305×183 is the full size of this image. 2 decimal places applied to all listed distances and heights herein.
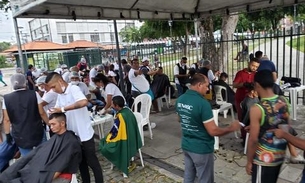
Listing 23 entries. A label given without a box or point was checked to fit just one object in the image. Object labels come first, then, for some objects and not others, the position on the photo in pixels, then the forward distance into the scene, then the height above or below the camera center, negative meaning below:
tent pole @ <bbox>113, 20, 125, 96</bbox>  6.64 -0.10
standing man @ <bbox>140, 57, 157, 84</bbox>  7.32 -0.61
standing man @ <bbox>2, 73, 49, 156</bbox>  3.05 -0.70
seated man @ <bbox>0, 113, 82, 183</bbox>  2.54 -1.09
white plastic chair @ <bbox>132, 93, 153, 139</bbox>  5.11 -1.09
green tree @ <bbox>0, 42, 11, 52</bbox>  61.40 +4.24
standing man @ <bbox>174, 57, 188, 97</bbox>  7.21 -0.78
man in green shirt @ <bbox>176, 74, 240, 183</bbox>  2.33 -0.78
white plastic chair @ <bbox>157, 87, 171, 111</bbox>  7.29 -1.53
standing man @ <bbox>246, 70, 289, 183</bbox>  1.96 -0.71
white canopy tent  4.97 +1.09
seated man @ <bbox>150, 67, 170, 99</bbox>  6.96 -0.94
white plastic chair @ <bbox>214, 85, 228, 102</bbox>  5.62 -1.07
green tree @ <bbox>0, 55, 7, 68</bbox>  42.00 +0.06
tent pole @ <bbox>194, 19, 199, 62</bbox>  8.14 +0.67
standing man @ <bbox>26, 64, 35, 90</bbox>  9.53 -0.73
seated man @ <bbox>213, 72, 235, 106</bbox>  5.53 -0.99
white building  49.66 +5.63
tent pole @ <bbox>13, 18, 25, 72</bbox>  4.27 +0.38
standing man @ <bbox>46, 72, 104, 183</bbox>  2.91 -0.64
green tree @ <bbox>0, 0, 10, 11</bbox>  8.82 +2.12
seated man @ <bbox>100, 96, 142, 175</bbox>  3.52 -1.23
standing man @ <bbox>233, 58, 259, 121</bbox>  4.20 -0.61
